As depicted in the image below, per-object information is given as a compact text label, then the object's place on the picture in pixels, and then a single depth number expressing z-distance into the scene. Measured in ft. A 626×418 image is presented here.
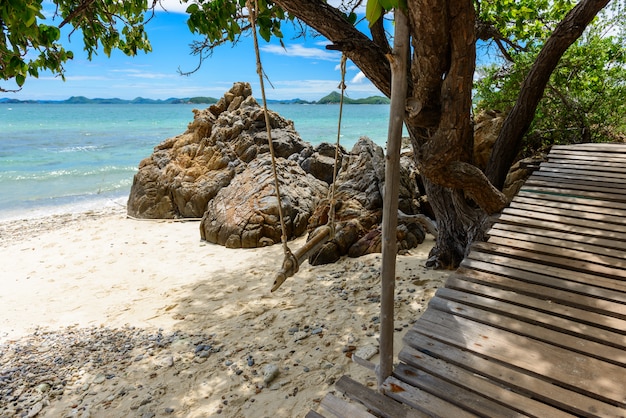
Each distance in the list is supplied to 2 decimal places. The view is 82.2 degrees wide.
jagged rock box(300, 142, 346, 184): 33.55
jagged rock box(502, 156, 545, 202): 19.22
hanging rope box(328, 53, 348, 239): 9.59
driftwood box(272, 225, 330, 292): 9.08
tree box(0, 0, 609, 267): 9.37
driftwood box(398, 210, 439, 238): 18.83
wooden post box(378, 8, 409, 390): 7.14
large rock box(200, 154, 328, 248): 24.79
